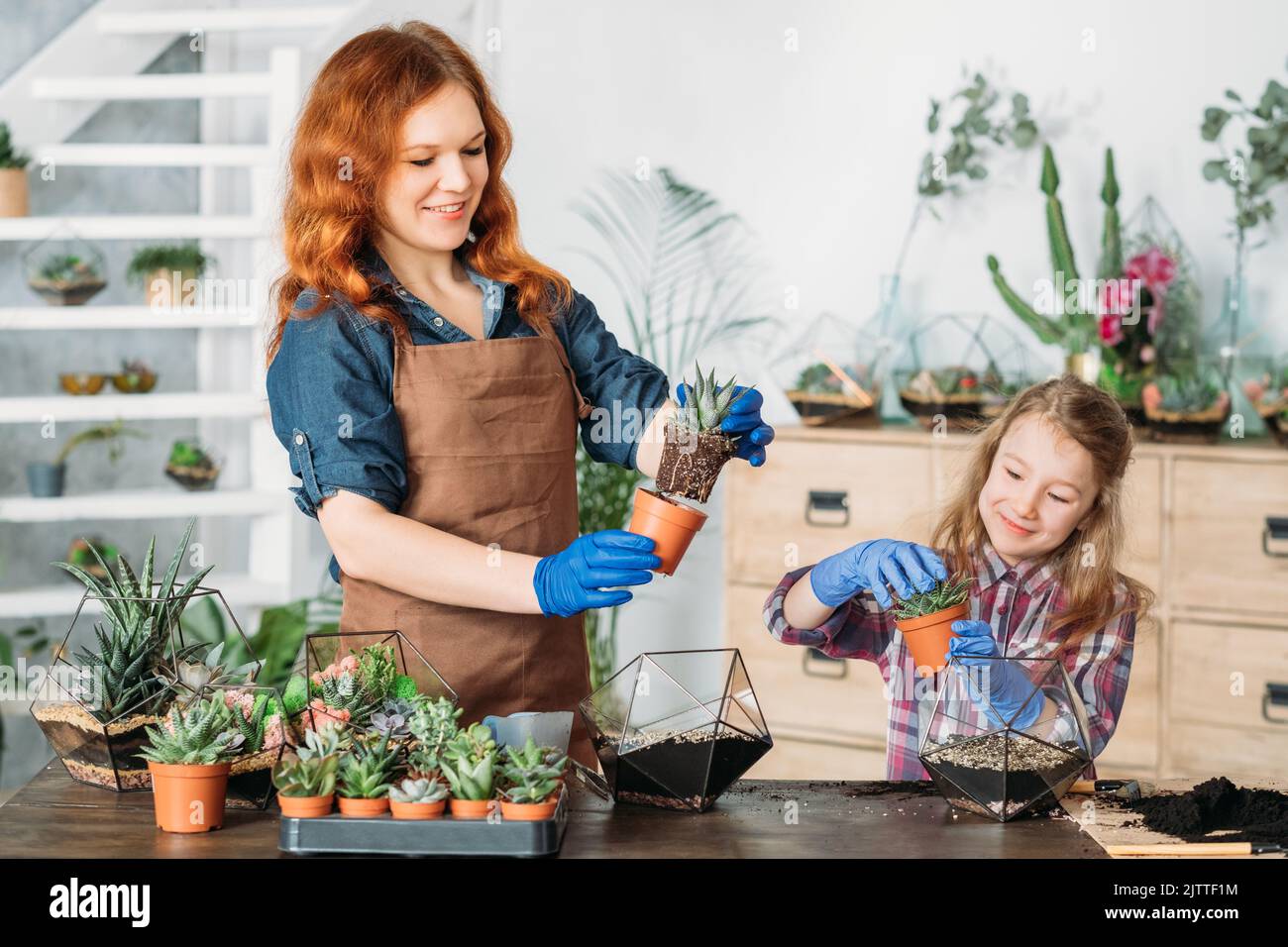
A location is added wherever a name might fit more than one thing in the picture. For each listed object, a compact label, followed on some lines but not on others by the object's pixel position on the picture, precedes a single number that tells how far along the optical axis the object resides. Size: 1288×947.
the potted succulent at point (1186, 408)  3.40
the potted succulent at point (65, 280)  4.01
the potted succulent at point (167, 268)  4.14
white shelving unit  3.86
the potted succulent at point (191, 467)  4.14
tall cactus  3.62
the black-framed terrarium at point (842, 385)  3.74
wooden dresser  3.37
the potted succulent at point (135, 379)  4.11
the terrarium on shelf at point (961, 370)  3.62
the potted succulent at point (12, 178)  3.92
